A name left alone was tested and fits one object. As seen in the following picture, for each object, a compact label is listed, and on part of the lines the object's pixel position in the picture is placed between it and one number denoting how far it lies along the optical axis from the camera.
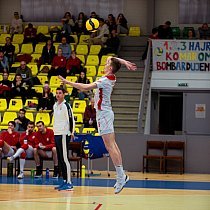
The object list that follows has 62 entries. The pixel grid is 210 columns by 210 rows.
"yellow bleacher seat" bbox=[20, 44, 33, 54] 28.20
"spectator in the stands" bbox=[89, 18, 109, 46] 27.95
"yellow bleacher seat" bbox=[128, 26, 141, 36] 29.58
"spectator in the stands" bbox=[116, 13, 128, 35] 29.40
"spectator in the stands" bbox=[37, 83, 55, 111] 23.53
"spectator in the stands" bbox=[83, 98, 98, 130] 22.55
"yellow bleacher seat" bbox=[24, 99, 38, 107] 24.20
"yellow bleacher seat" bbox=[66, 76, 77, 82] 25.01
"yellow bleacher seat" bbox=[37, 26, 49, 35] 30.00
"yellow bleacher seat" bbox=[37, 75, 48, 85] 25.77
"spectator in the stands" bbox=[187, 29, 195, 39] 27.64
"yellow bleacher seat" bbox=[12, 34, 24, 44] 29.02
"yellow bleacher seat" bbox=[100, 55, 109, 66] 26.46
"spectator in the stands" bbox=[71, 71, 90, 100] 23.97
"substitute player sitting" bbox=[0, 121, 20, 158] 19.78
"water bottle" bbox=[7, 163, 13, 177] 19.12
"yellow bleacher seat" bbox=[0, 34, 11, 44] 29.07
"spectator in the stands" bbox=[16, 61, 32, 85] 25.02
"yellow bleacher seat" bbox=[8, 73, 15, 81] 25.70
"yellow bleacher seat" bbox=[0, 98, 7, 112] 24.32
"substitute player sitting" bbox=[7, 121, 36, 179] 19.03
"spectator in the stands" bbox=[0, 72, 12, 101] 24.52
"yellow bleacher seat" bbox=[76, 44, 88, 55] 27.64
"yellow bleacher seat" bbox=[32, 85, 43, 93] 24.85
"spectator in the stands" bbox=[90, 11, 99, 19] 29.11
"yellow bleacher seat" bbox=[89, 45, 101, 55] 27.50
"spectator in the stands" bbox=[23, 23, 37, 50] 28.64
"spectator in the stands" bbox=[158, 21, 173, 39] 27.25
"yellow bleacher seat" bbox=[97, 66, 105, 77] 25.52
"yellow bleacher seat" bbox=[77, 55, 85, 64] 26.94
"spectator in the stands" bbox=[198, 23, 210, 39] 28.06
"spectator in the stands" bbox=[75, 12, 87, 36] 29.14
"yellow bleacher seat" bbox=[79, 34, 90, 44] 28.42
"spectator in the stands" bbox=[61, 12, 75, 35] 28.91
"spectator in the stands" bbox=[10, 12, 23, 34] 29.83
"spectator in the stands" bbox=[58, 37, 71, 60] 26.70
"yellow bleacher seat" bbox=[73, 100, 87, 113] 23.92
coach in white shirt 15.41
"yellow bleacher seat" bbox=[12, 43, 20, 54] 28.23
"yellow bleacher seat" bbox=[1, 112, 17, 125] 23.70
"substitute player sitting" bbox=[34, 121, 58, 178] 19.33
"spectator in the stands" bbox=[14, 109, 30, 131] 22.33
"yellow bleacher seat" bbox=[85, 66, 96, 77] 25.69
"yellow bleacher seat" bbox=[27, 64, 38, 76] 26.48
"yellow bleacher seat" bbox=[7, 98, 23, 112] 24.16
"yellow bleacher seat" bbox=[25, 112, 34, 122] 23.60
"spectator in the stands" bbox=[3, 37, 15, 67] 27.25
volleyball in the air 18.31
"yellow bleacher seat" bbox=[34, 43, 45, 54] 28.20
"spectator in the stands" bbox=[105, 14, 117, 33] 28.66
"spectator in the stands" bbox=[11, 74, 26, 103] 24.42
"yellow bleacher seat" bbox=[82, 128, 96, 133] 22.22
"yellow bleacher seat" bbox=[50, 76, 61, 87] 25.41
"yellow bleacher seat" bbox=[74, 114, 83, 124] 23.40
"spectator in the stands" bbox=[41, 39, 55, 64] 26.70
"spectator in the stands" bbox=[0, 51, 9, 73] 26.38
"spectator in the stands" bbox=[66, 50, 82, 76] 25.49
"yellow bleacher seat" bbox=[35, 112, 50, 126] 23.39
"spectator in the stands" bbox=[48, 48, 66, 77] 25.53
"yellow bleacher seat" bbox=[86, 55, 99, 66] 26.56
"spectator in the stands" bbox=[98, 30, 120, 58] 27.12
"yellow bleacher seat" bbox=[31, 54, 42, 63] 27.42
